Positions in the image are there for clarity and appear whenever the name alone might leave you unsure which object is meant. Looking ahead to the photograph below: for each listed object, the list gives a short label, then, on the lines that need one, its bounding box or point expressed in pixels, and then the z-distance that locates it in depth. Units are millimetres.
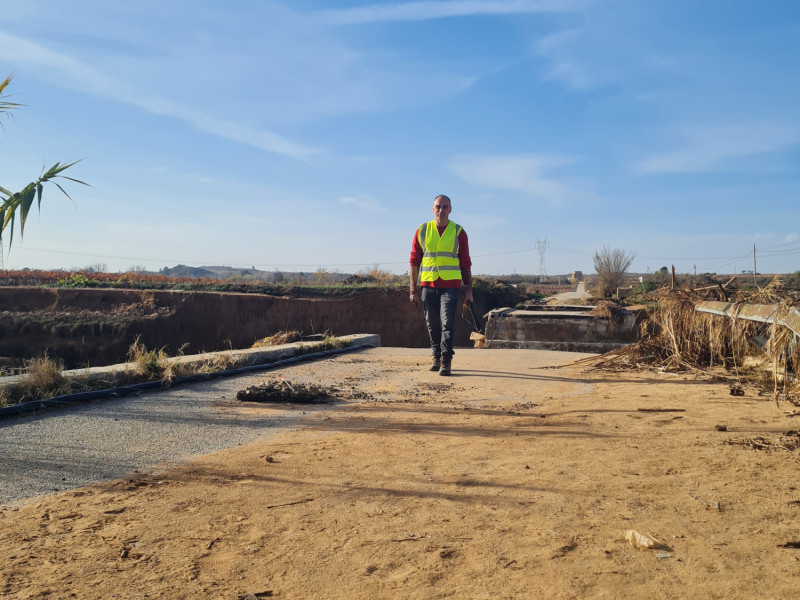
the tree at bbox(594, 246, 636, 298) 35906
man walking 7430
